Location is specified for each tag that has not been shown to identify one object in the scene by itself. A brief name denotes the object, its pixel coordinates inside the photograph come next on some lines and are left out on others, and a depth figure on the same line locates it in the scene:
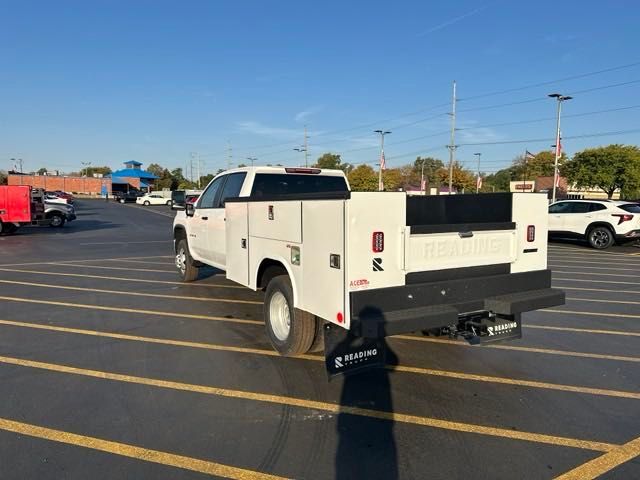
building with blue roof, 101.19
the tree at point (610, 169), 56.06
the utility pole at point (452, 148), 53.72
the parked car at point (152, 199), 56.75
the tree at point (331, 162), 105.74
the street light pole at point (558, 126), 36.28
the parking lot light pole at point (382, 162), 47.56
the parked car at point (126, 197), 67.44
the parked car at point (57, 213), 23.00
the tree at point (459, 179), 84.84
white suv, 16.02
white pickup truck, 3.87
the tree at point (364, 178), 84.89
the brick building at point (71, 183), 90.36
